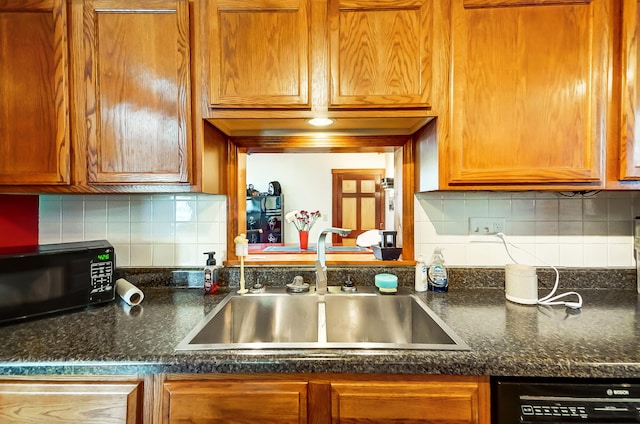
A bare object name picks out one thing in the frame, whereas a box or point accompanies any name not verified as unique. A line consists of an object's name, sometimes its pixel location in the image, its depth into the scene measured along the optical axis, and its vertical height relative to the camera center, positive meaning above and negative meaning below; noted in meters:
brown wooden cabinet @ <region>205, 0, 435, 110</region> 1.05 +0.58
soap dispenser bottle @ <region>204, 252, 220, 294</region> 1.29 -0.30
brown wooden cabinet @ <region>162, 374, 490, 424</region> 0.77 -0.51
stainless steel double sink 1.20 -0.46
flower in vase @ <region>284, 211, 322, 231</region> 2.33 -0.11
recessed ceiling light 1.19 +0.37
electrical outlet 1.39 -0.09
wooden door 5.30 +0.15
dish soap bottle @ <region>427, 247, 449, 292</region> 1.31 -0.32
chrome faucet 1.26 -0.25
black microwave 0.98 -0.25
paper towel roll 1.15 -0.34
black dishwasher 0.74 -0.50
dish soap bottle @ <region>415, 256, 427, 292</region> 1.31 -0.31
